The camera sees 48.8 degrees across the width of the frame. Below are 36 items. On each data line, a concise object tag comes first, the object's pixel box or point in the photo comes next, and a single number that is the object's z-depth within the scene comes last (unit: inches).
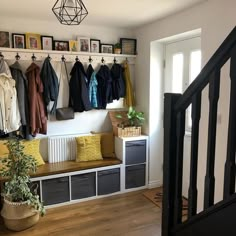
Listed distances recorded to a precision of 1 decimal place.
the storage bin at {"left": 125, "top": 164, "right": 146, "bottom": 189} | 146.8
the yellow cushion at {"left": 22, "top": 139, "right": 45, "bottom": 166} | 133.3
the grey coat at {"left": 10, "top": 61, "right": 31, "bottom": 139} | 129.0
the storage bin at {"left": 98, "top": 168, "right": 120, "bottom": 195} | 138.9
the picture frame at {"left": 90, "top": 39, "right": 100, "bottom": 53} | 147.0
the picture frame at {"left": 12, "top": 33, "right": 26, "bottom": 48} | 130.8
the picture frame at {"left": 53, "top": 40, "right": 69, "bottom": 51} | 139.1
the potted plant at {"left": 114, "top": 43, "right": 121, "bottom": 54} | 151.9
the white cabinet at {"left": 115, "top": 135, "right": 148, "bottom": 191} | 144.3
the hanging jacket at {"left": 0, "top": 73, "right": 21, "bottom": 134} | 122.7
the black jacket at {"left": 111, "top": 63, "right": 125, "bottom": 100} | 151.4
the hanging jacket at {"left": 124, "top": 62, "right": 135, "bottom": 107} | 156.0
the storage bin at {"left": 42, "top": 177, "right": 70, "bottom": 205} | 127.0
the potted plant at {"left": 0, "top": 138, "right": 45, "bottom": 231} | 107.4
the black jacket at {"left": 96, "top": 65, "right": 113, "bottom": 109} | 148.1
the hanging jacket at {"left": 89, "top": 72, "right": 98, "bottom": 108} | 145.4
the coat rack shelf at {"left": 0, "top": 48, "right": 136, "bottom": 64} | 130.5
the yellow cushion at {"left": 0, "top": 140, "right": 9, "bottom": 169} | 126.7
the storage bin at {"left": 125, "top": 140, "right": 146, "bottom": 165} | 144.6
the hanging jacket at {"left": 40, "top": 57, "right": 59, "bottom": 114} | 135.2
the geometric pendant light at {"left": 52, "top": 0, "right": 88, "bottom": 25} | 68.2
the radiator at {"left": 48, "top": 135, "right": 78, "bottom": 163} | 140.7
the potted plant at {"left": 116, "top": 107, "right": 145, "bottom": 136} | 147.7
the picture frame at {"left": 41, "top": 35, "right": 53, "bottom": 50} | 136.5
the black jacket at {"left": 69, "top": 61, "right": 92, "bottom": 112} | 141.4
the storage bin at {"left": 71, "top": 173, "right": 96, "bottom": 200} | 133.0
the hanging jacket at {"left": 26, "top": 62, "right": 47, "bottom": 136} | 131.2
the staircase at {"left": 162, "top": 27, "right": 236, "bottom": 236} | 40.8
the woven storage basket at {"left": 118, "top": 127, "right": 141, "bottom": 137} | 147.3
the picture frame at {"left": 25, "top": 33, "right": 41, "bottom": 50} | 133.1
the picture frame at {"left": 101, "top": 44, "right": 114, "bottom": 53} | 150.0
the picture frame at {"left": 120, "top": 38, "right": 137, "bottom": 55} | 154.0
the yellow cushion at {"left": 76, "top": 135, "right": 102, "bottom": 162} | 141.5
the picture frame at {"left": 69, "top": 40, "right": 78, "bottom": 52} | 142.1
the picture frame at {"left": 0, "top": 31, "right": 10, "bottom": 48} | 128.4
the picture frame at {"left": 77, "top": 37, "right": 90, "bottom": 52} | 144.2
